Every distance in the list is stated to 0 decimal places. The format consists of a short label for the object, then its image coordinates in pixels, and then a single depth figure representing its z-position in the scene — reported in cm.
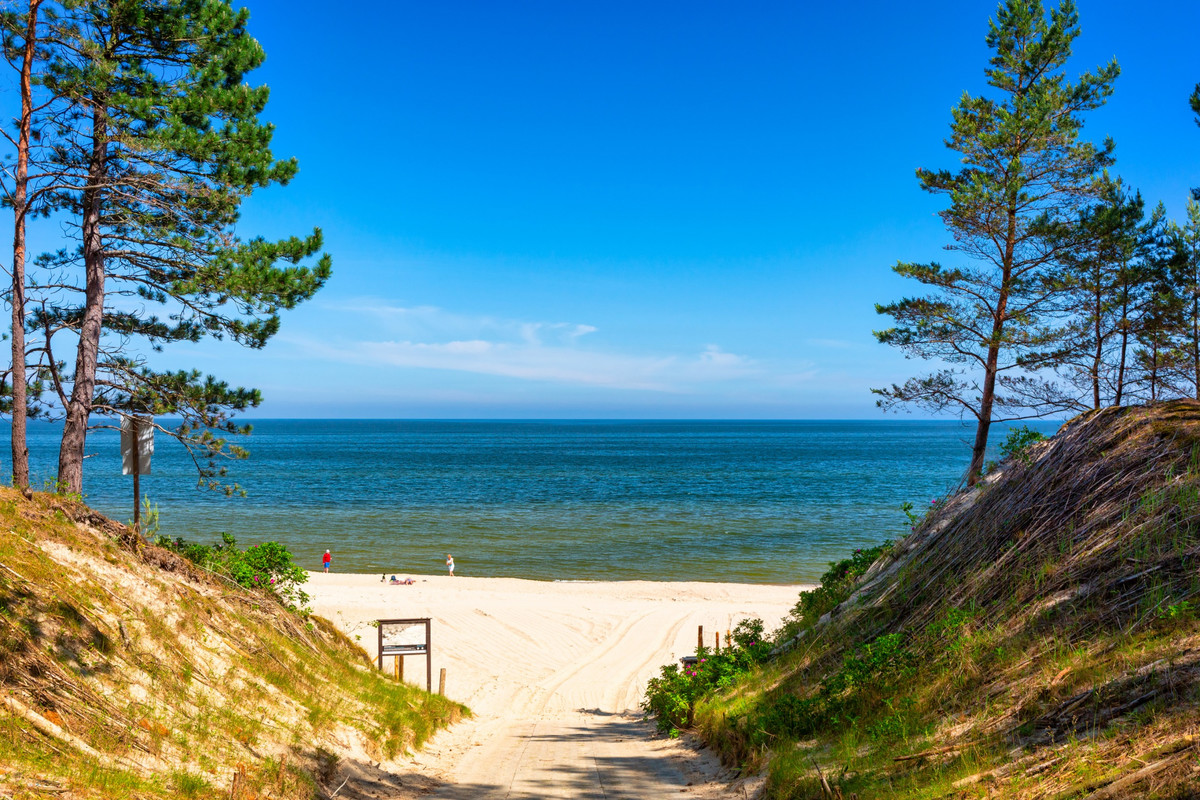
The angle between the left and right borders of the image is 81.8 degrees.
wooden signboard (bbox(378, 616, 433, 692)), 1429
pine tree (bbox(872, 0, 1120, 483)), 1741
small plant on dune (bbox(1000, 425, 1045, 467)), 1060
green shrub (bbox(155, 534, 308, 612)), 1163
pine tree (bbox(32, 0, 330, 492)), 1223
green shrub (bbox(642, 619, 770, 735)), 1237
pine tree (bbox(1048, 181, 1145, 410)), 1720
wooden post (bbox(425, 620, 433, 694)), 1503
